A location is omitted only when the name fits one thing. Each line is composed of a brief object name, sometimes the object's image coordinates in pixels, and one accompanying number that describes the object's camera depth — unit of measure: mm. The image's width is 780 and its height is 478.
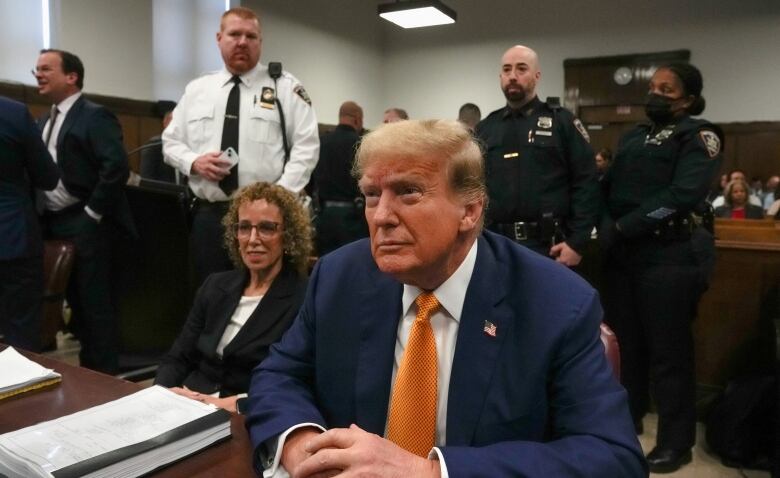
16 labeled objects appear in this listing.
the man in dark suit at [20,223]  2789
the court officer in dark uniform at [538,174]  2797
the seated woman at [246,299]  1926
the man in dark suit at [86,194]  3229
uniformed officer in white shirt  2711
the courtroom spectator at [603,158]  7312
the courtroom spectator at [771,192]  8438
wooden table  999
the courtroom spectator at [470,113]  5247
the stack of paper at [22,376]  1278
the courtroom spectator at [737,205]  6292
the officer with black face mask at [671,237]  2594
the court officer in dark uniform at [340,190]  5012
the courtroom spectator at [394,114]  5092
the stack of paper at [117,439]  921
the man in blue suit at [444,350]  1029
